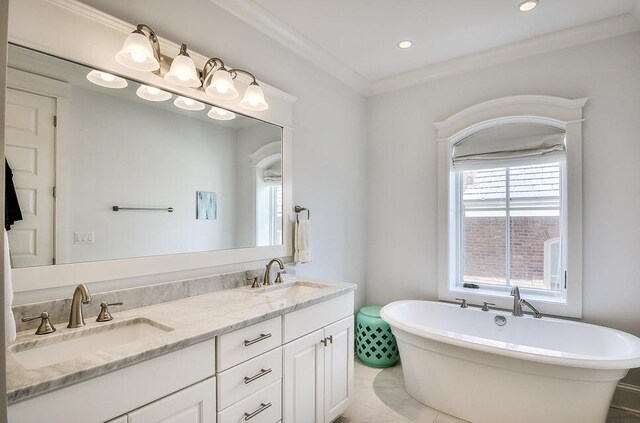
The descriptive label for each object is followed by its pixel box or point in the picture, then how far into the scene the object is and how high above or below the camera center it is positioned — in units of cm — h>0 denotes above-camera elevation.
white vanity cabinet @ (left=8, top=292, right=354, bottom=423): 98 -67
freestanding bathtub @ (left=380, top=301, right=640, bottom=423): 189 -99
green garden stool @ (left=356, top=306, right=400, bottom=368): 298 -119
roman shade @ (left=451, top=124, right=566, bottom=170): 272 +61
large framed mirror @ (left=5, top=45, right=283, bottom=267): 132 +23
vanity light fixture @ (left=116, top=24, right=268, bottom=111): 152 +76
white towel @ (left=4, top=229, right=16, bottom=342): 72 -24
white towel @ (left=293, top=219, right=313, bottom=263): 251 -22
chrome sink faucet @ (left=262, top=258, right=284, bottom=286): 219 -39
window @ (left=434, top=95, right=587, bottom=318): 256 +12
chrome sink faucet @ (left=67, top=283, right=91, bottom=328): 131 -38
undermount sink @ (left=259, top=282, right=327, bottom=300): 214 -52
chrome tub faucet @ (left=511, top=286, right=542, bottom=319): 263 -71
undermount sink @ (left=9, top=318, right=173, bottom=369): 116 -51
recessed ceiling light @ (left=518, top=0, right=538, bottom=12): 214 +142
